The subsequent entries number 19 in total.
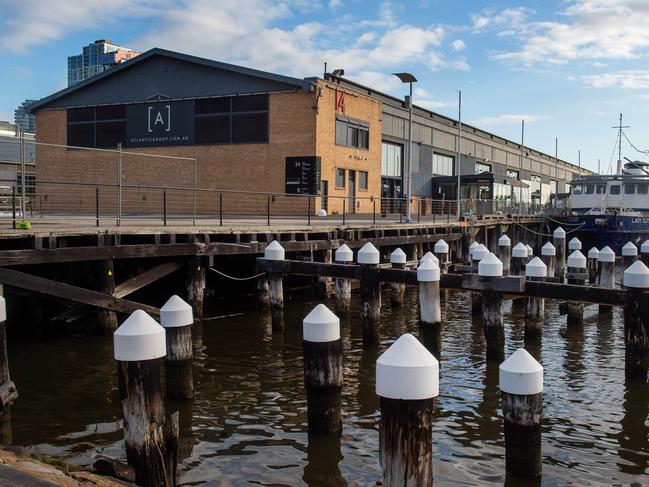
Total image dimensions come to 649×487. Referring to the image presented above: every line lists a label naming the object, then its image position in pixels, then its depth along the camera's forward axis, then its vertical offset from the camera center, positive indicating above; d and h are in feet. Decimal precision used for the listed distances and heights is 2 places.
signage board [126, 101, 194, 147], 119.55 +19.11
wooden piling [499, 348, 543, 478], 19.39 -5.80
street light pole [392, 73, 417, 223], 82.53 +19.01
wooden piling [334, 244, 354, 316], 50.37 -5.48
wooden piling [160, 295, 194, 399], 28.37 -5.50
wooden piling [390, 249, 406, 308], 59.55 -6.37
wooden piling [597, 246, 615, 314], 56.95 -3.84
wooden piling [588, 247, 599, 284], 73.68 -4.87
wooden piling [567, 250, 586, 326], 51.34 -4.24
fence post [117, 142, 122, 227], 46.28 +2.40
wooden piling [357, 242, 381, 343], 40.75 -4.21
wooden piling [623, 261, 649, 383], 31.55 -4.62
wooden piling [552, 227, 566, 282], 82.17 -3.18
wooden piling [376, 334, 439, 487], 16.02 -4.72
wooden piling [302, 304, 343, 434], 24.77 -5.57
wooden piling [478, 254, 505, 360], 36.50 -4.90
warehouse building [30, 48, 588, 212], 110.93 +18.44
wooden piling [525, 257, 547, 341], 44.39 -6.29
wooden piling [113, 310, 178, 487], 19.88 -5.56
